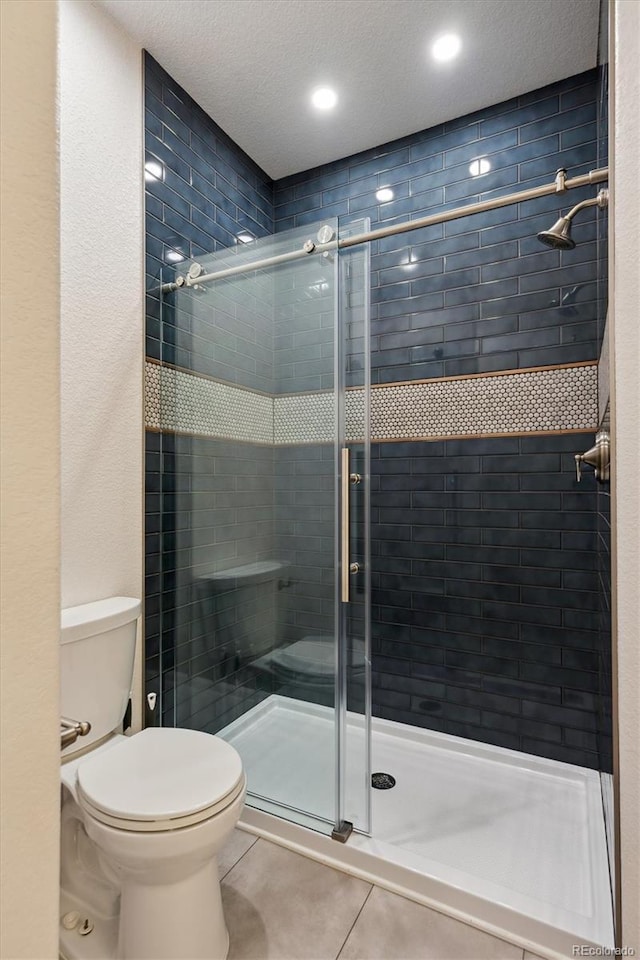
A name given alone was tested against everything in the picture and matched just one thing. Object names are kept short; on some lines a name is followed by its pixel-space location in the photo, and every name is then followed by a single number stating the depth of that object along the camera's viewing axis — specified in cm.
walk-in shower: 163
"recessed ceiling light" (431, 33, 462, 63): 189
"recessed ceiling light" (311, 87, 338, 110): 214
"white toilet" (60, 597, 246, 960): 116
